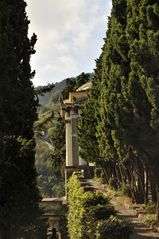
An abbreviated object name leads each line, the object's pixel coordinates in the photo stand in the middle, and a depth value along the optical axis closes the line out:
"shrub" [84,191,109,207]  17.96
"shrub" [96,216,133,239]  13.46
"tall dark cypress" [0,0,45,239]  14.51
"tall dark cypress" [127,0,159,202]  13.37
